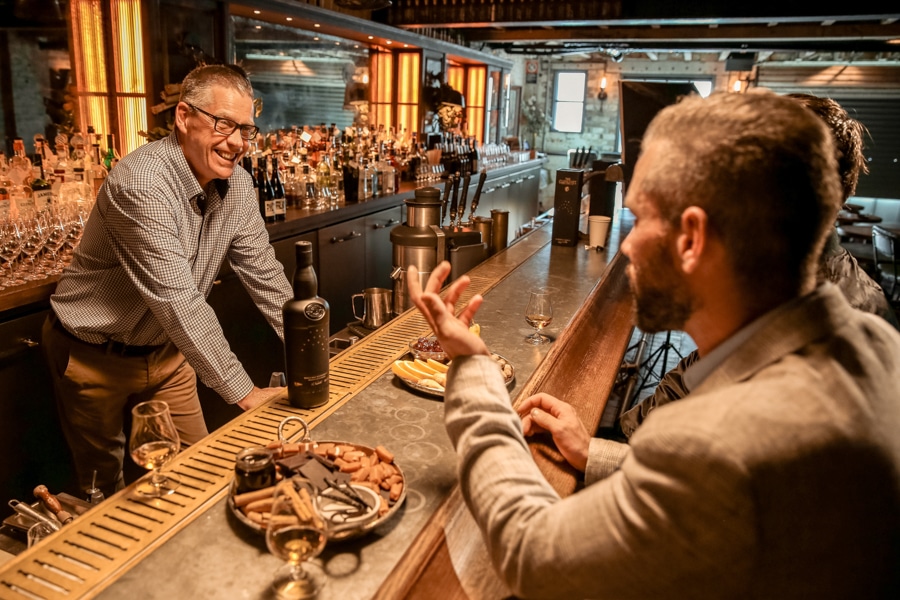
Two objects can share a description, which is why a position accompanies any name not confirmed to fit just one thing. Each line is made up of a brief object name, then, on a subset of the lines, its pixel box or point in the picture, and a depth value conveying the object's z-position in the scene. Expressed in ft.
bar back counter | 8.11
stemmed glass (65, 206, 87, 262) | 9.25
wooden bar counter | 3.37
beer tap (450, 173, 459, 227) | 11.98
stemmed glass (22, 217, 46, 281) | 8.58
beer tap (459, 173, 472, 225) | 11.64
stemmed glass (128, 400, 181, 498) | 4.25
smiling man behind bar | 6.64
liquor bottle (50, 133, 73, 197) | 10.49
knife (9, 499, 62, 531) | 4.41
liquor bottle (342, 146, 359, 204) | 16.01
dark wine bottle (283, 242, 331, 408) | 4.89
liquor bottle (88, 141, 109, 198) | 11.03
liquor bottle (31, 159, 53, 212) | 9.09
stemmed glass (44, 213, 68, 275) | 8.84
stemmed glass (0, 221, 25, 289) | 8.37
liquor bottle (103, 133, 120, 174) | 11.56
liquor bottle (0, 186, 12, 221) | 8.56
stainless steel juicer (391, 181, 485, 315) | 8.92
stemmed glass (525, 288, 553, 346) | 6.83
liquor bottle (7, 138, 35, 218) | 9.06
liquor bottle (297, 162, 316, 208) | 14.58
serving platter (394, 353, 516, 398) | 5.57
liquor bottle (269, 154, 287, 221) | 14.01
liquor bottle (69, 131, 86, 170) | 10.79
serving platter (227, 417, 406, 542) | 3.58
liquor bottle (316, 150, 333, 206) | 15.42
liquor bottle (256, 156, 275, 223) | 12.34
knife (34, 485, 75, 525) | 4.63
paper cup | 12.54
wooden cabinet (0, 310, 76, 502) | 8.05
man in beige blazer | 2.61
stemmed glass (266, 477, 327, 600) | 3.21
